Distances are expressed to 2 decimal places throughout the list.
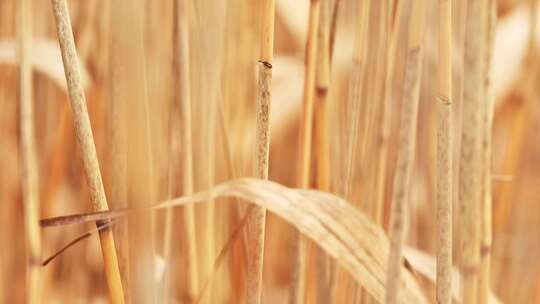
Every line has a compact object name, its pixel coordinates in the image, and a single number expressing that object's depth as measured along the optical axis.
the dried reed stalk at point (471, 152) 0.48
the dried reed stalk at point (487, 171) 0.55
